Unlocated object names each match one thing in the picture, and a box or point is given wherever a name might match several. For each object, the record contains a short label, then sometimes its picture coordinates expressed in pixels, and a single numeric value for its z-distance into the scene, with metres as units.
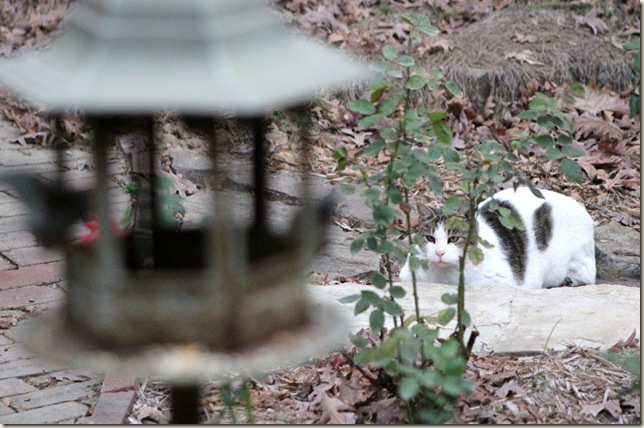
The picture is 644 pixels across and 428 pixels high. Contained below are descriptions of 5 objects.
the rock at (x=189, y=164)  12.17
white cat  10.43
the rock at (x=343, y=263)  10.30
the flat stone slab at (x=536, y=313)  7.45
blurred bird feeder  3.67
